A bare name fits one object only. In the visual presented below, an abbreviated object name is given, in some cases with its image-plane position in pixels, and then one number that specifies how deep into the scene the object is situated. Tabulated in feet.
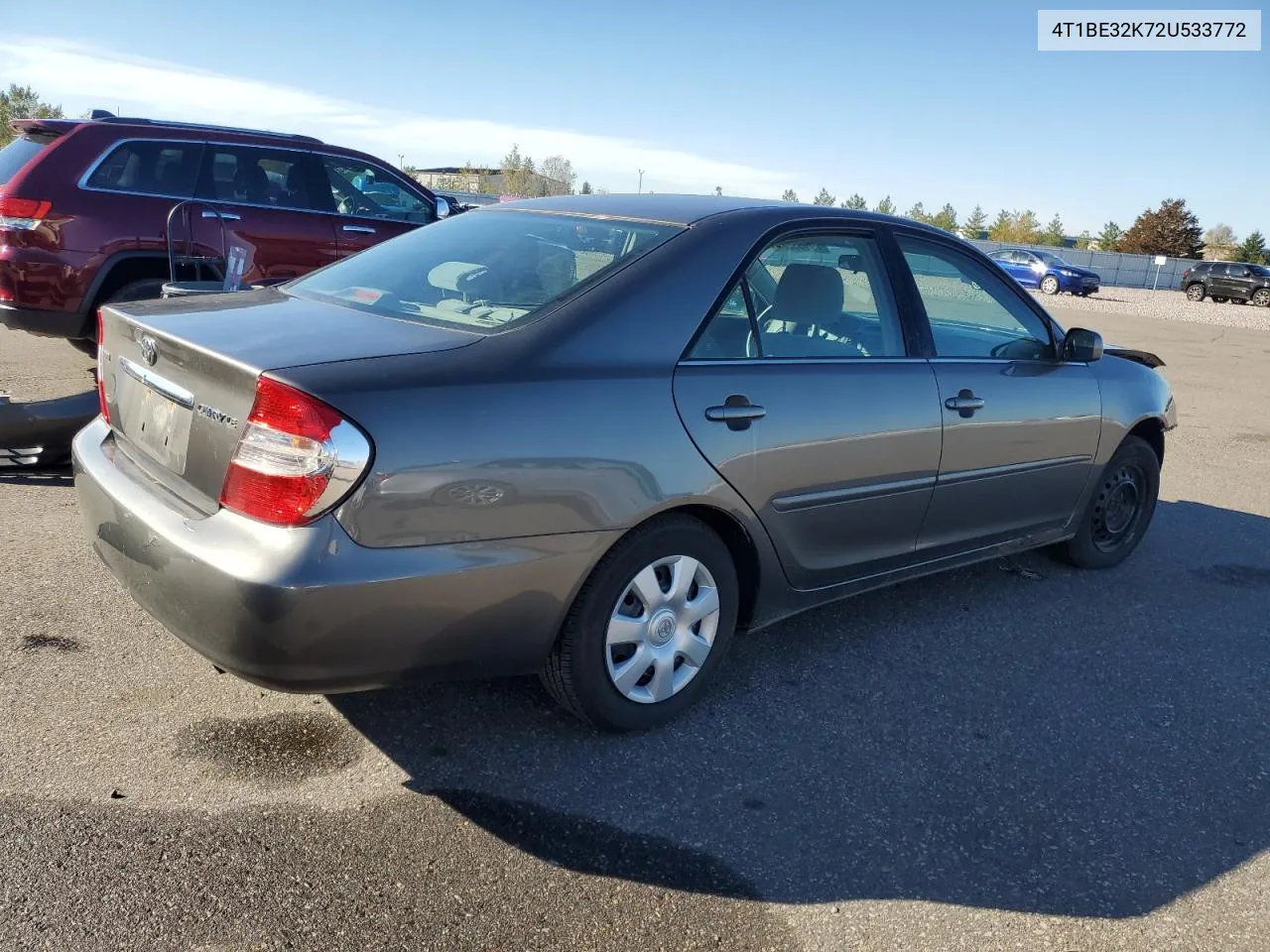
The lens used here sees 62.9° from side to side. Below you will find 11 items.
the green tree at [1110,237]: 234.17
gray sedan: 8.28
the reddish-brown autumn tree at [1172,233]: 213.66
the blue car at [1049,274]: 115.14
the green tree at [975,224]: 247.09
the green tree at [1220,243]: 229.04
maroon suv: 21.81
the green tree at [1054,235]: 235.97
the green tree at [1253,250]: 202.59
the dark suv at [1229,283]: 121.39
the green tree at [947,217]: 239.58
